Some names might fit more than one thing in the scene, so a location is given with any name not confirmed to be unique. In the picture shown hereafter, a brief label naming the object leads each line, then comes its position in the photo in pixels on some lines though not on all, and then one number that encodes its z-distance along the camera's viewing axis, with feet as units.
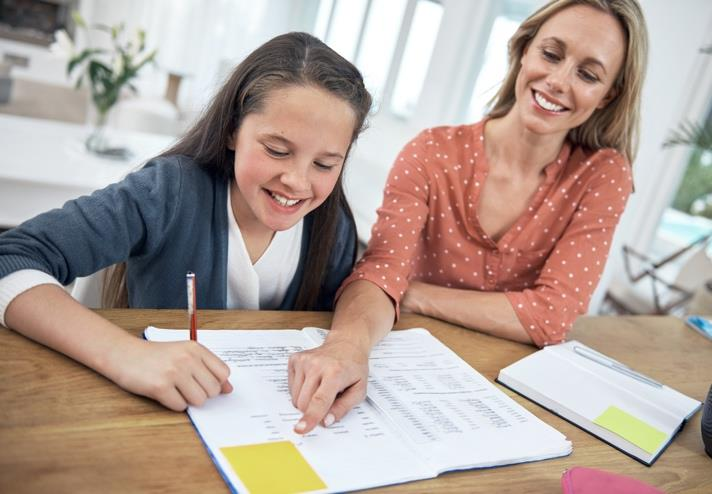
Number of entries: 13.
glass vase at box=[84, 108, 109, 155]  9.45
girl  2.46
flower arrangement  8.86
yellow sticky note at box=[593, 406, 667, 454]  2.85
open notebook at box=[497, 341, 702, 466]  2.90
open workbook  2.05
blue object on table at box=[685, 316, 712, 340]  4.96
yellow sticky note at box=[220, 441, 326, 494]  1.92
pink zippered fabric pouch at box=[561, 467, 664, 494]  2.19
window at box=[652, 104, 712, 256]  10.87
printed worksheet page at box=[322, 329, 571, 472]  2.42
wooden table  1.81
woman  4.00
